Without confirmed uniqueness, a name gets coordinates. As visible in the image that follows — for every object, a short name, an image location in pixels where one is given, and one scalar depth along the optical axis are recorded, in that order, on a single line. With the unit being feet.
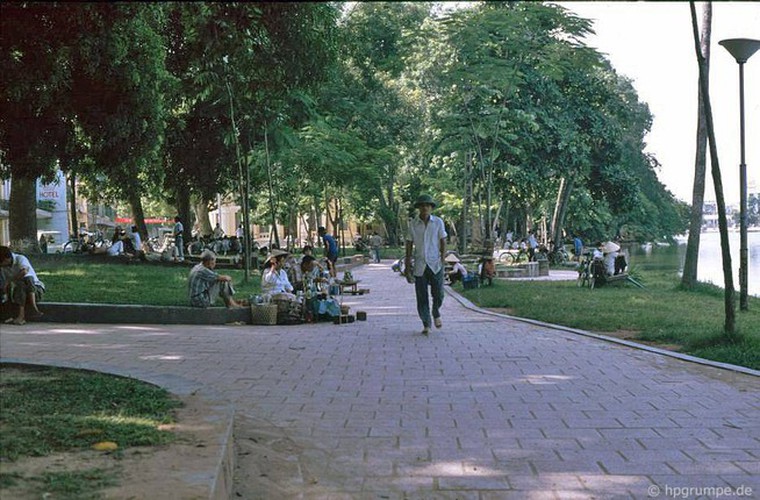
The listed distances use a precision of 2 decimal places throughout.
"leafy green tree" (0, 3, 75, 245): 27.27
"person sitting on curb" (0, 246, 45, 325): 35.55
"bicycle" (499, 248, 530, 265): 98.89
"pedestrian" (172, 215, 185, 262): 84.99
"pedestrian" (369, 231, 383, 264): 113.60
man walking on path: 31.99
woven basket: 37.50
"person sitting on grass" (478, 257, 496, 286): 59.98
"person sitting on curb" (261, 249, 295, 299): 39.01
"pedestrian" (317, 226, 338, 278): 67.50
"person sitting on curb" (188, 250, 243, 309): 37.78
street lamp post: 33.17
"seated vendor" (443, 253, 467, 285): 64.18
